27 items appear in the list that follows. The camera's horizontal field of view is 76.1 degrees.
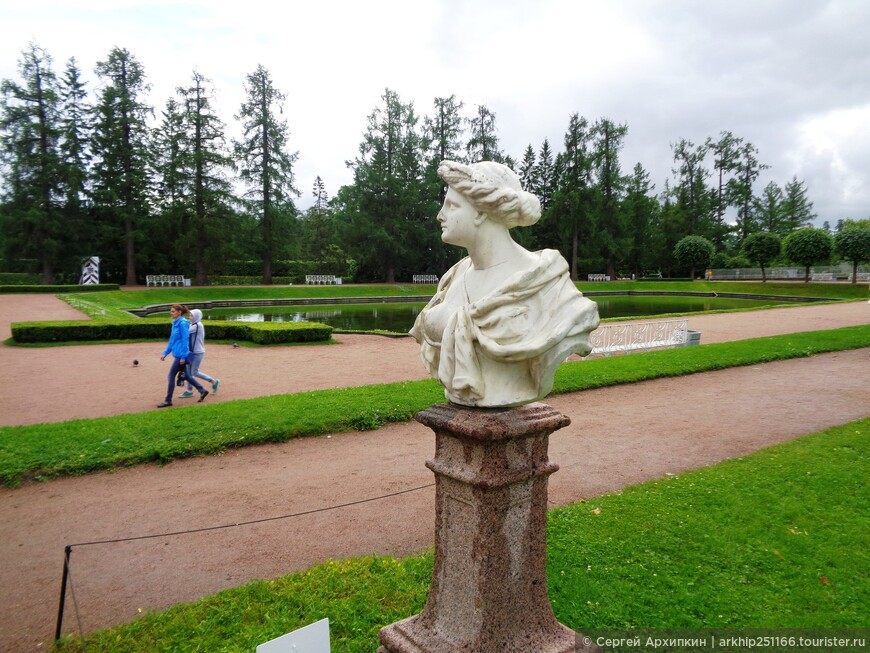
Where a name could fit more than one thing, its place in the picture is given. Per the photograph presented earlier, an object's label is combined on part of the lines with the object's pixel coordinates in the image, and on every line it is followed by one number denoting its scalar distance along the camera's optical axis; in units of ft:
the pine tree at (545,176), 167.73
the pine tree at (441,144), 140.97
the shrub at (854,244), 115.24
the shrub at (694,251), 150.51
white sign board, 8.33
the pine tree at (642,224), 168.25
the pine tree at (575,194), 151.94
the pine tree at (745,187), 180.45
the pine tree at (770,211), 178.95
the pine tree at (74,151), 109.81
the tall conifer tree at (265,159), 124.47
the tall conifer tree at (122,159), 112.37
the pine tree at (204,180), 115.44
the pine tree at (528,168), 170.71
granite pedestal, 8.27
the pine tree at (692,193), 175.22
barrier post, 10.41
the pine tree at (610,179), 157.28
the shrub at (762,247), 137.18
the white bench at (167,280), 116.21
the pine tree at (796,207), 179.22
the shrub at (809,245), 121.60
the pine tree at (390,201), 134.21
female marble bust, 8.16
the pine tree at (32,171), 106.52
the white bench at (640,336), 44.37
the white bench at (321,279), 142.10
